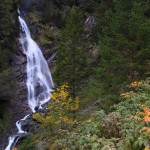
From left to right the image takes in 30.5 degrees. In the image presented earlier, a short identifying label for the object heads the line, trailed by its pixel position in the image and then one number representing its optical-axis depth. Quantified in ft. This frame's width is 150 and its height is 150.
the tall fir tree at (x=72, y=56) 65.41
